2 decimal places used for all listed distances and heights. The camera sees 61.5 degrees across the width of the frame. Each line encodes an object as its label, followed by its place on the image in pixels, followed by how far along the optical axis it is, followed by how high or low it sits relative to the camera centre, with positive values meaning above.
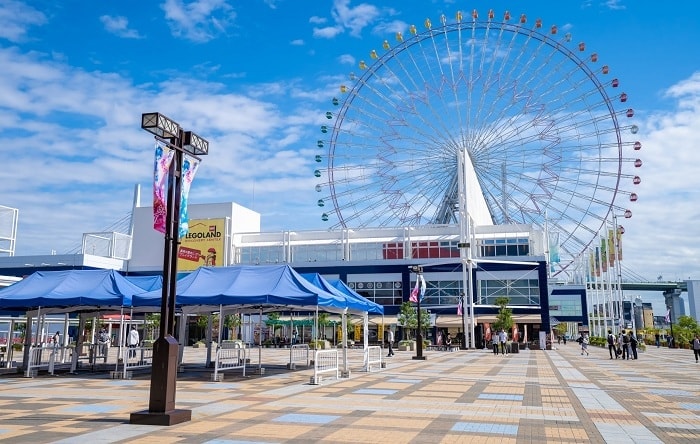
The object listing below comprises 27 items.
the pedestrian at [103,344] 24.27 -1.04
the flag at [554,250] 58.61 +7.15
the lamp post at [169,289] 9.38 +0.54
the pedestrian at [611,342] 32.12 -1.07
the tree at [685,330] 51.23 -0.68
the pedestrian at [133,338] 29.86 -0.89
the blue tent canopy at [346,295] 20.30 +0.97
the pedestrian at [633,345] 31.49 -1.23
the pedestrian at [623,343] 32.88 -1.22
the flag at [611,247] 47.03 +5.96
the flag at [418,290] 32.94 +1.74
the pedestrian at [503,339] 36.50 -1.10
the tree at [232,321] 53.69 +0.00
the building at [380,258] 55.75 +6.68
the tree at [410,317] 48.39 +0.37
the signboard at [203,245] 65.06 +8.34
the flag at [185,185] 10.77 +2.52
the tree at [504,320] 44.81 +0.14
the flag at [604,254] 49.78 +5.81
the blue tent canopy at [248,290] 17.11 +0.94
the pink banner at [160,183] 10.31 +2.41
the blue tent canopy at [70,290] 18.36 +0.97
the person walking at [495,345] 36.30 -1.45
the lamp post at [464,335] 45.03 -1.02
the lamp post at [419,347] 29.64 -1.29
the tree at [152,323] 48.73 -0.22
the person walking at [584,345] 36.92 -1.43
